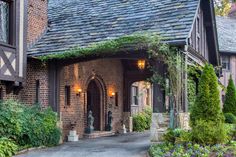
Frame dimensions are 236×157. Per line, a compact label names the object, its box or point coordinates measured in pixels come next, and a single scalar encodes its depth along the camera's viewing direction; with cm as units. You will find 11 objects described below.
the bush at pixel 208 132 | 1080
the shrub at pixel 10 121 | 1195
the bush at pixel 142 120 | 2209
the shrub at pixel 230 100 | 2114
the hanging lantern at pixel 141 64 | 1712
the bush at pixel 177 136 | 1120
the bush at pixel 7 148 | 1106
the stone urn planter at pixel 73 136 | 1588
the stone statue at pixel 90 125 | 1750
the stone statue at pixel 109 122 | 1930
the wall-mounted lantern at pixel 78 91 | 1694
